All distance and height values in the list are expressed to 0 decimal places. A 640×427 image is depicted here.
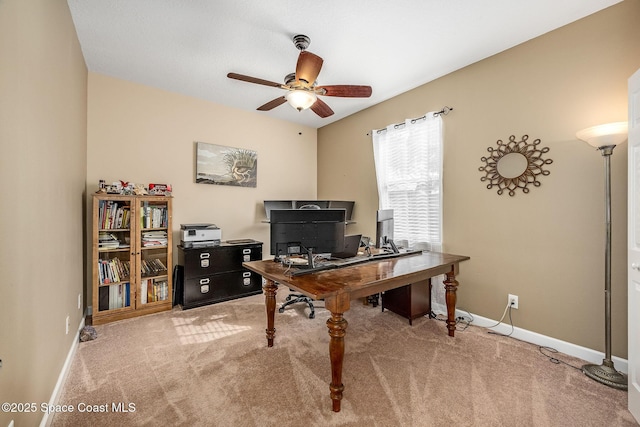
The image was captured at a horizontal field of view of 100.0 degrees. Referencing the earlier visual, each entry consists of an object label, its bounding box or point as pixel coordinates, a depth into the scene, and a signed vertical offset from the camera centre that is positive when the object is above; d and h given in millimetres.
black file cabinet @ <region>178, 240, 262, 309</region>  3277 -782
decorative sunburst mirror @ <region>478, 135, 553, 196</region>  2402 +457
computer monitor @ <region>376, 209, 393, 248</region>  2711 -146
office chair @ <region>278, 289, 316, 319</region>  3031 -1079
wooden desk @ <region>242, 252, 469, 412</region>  1626 -466
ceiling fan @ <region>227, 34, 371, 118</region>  2068 +1104
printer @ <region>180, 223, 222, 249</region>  3340 -285
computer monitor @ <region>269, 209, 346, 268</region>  2127 -143
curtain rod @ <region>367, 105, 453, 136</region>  3037 +1159
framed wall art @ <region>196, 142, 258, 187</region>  3762 +709
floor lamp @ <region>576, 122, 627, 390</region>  1823 -179
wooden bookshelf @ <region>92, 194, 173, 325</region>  2816 -494
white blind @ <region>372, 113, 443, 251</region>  3135 +460
